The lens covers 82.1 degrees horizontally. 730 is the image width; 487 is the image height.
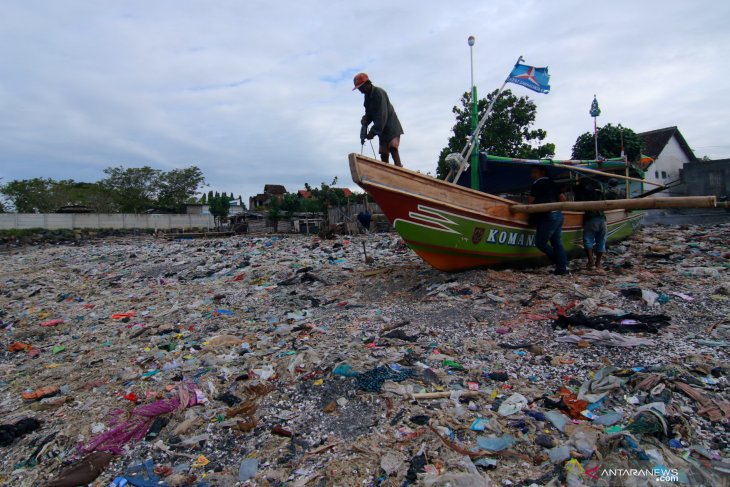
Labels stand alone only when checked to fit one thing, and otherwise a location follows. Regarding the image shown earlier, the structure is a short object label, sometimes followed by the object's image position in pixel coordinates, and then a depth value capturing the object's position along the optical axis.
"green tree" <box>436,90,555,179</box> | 15.83
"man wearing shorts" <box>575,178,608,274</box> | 5.44
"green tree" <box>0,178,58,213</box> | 30.41
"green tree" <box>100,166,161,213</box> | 33.22
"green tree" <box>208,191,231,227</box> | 27.89
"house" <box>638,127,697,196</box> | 19.30
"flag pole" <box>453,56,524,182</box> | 5.53
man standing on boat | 4.64
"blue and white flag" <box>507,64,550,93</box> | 5.70
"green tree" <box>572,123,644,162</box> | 14.61
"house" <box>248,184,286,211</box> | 39.84
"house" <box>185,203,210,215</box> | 34.84
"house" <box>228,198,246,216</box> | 38.60
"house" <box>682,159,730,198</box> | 16.52
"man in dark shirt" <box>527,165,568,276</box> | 5.07
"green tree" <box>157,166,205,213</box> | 35.06
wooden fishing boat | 4.42
